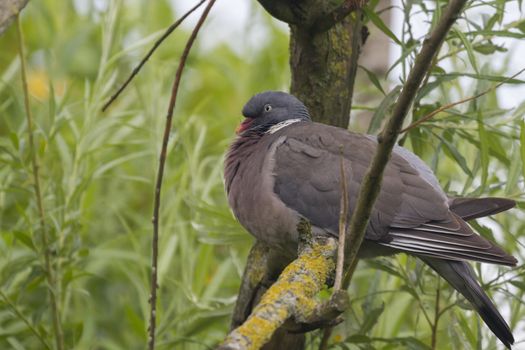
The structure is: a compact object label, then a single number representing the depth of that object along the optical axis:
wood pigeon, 6.11
